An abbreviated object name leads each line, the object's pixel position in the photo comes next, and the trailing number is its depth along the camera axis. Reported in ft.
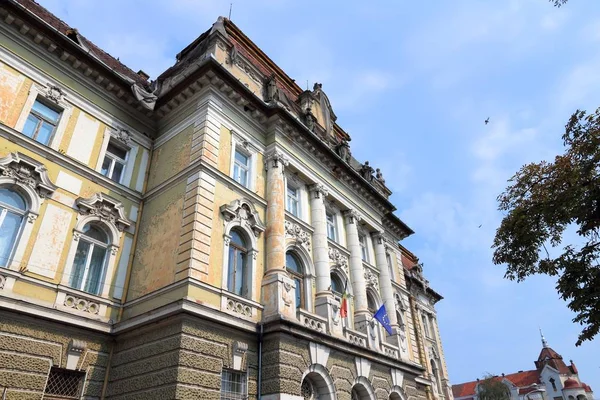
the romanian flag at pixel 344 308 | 53.83
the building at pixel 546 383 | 250.16
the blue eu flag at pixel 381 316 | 60.54
